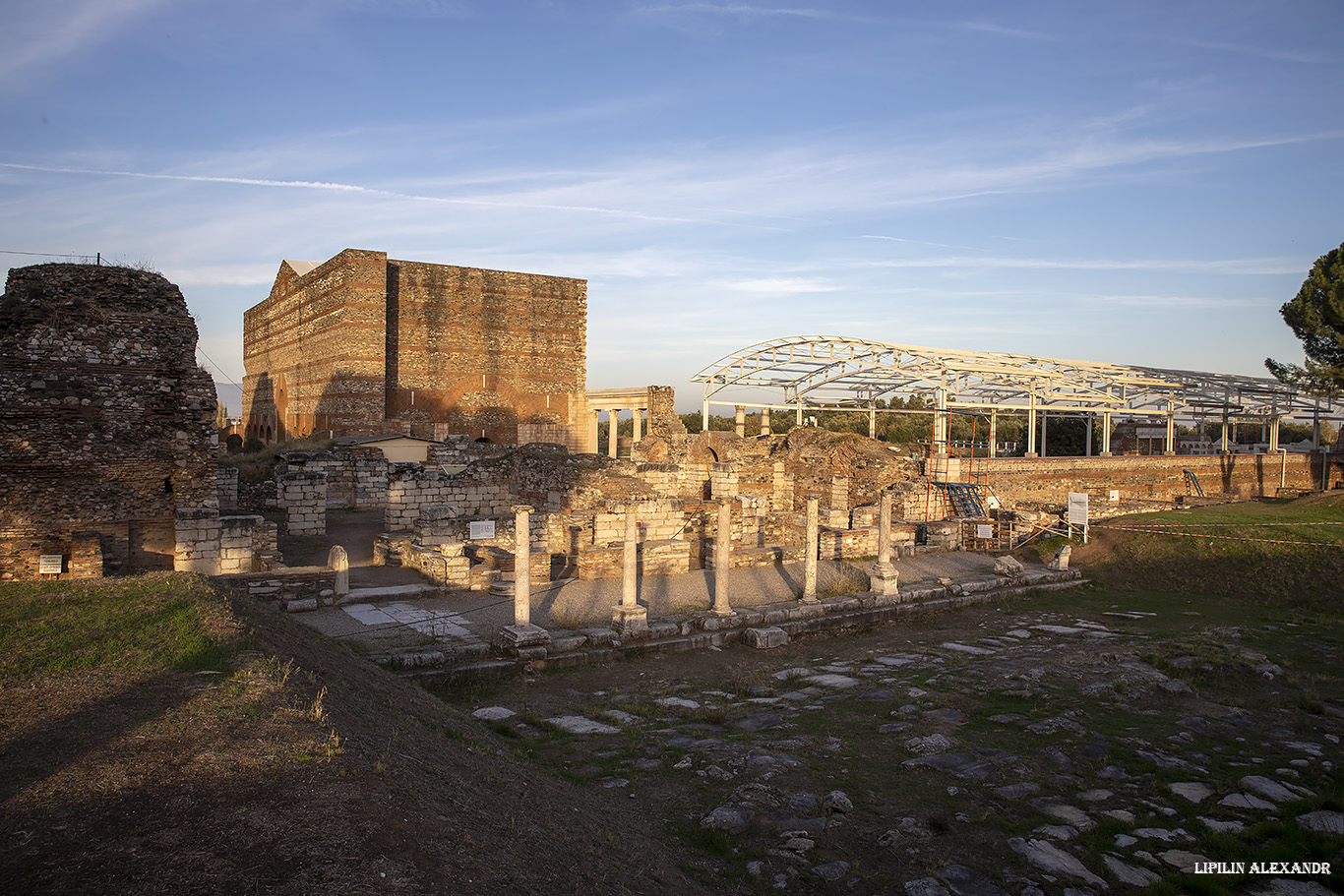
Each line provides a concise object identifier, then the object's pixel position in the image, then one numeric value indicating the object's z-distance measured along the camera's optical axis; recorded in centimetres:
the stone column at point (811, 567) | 1310
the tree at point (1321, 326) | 2673
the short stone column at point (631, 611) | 1062
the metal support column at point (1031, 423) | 2724
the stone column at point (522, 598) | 975
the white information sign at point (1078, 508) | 1864
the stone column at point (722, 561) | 1192
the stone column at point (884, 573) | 1365
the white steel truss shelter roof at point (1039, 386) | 2850
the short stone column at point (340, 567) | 1171
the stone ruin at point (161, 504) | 1225
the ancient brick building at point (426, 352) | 3509
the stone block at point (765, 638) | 1118
